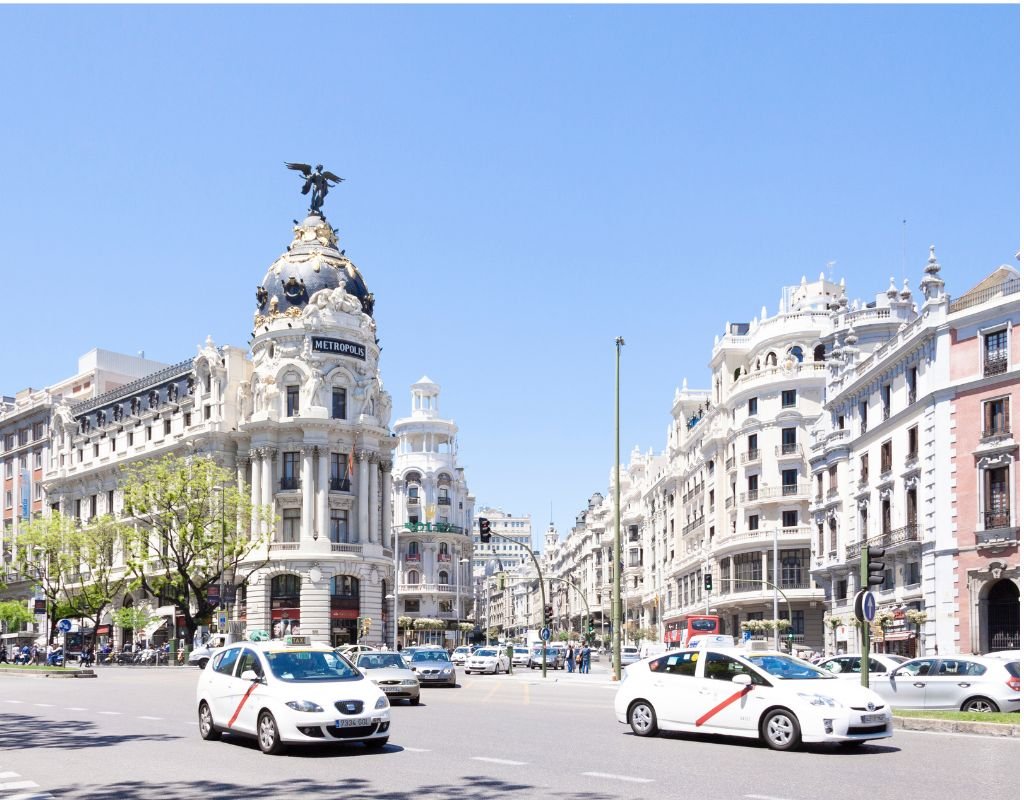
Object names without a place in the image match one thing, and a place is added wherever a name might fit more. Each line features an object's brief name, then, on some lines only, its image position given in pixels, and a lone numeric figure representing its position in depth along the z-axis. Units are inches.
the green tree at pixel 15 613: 3417.8
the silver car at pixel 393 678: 1123.2
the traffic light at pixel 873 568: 905.5
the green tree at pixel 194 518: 2484.0
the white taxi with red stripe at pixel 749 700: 665.6
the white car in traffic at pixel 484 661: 2310.5
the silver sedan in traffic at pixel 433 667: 1550.2
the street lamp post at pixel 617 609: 1644.9
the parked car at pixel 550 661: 2997.0
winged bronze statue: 3344.0
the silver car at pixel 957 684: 911.0
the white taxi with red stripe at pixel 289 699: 637.3
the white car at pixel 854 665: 1131.3
